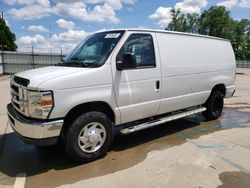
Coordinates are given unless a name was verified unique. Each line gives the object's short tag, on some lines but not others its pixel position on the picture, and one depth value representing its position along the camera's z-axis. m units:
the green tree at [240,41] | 53.15
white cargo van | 2.83
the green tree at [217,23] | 51.92
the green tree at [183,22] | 49.19
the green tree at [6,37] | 37.04
